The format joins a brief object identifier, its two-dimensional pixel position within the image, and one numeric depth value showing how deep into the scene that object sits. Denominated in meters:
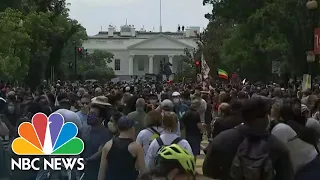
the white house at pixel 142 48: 153.62
